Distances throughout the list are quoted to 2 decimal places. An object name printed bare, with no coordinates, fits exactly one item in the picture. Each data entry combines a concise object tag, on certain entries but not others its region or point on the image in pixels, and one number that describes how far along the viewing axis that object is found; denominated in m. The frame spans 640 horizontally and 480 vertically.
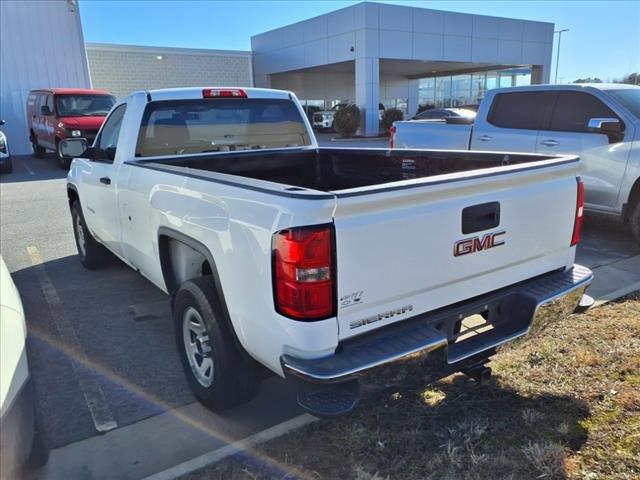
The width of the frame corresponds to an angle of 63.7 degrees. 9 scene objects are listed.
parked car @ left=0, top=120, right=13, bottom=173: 14.83
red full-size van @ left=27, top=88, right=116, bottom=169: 15.25
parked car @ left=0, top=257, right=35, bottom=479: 1.95
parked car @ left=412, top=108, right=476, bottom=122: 21.37
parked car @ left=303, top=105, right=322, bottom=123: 34.61
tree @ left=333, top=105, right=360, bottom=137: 25.98
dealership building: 20.52
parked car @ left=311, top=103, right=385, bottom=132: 32.97
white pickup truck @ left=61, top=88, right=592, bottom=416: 2.22
